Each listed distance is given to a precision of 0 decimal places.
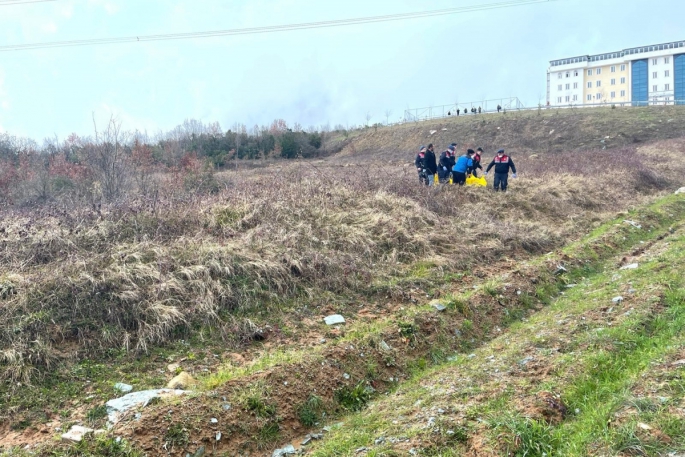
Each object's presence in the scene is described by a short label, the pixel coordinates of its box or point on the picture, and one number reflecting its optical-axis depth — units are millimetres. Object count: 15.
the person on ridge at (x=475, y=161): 14602
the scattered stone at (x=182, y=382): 4740
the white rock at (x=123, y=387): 4670
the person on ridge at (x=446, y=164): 14375
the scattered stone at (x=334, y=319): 6399
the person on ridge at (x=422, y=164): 14212
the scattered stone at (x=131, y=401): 4242
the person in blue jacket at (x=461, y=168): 13766
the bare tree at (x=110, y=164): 12219
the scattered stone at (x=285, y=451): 4086
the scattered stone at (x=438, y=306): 6539
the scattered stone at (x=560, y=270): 8273
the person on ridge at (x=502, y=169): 13734
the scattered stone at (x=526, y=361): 4672
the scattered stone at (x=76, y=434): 3832
